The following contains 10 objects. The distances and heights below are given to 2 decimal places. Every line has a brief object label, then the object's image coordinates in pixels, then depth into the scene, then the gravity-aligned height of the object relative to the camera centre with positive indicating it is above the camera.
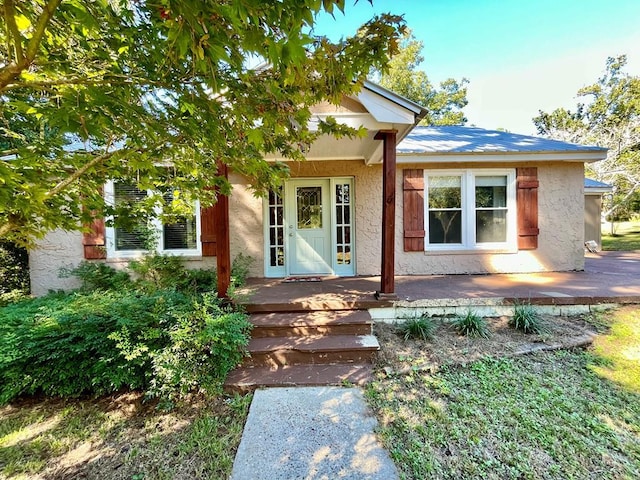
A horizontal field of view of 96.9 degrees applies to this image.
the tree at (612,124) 16.28 +7.05
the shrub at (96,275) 5.55 -0.76
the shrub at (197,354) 2.68 -1.16
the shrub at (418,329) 3.55 -1.22
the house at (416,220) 6.07 +0.30
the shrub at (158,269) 5.57 -0.65
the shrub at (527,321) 3.68 -1.18
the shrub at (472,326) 3.62 -1.22
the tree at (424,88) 19.09 +10.38
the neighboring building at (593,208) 10.16 +0.86
